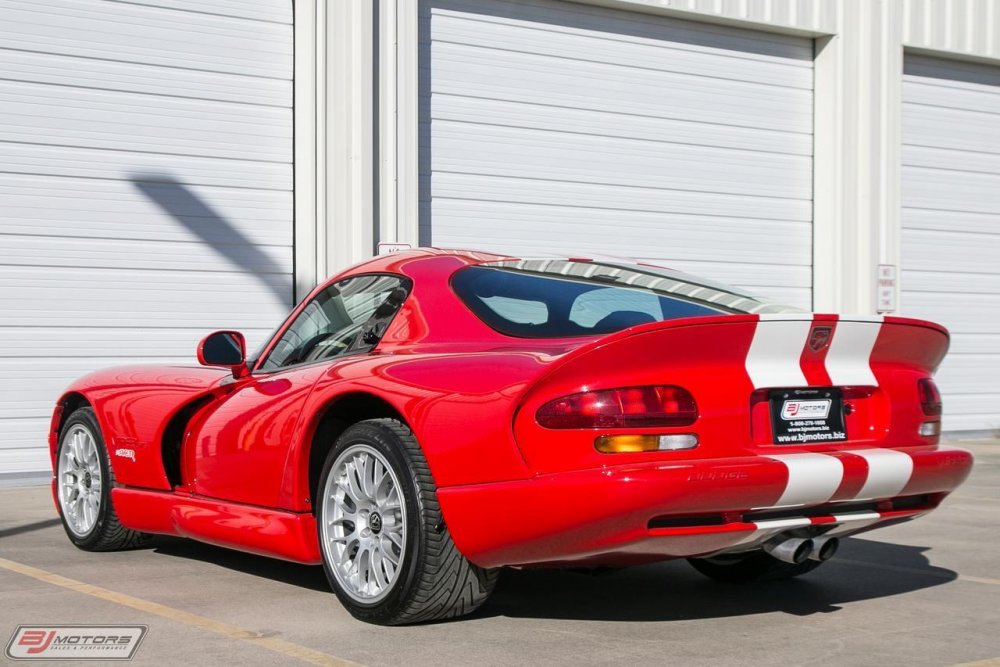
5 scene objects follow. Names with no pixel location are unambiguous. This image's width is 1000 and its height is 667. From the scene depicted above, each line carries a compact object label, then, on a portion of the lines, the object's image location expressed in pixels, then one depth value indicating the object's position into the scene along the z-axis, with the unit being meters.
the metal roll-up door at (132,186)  10.49
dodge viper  3.94
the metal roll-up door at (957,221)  15.27
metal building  10.67
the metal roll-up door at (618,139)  12.48
